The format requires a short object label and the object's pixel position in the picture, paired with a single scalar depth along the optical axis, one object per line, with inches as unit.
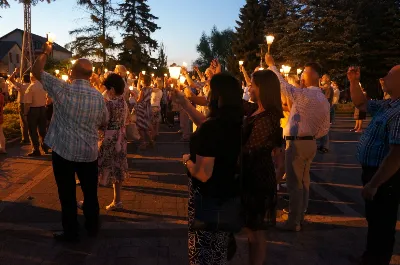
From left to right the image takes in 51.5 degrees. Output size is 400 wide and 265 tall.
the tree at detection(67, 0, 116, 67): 1791.3
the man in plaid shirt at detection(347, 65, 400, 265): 125.6
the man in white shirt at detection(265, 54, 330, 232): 192.7
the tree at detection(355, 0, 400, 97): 1442.9
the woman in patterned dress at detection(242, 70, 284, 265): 132.0
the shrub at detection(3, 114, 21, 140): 500.1
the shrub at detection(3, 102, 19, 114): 719.1
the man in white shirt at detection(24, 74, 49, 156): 381.7
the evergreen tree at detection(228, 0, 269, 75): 2089.1
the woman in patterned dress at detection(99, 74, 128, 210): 224.8
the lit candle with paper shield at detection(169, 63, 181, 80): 159.8
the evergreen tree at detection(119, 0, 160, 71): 2018.9
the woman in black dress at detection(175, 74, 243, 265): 109.7
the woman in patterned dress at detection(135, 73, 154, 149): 429.7
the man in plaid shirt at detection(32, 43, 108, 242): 174.7
